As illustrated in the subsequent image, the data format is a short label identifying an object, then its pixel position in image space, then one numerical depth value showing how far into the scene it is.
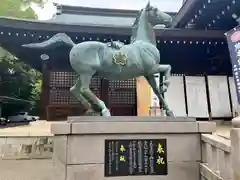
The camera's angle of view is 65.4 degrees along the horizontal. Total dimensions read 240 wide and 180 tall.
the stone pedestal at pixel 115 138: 2.61
